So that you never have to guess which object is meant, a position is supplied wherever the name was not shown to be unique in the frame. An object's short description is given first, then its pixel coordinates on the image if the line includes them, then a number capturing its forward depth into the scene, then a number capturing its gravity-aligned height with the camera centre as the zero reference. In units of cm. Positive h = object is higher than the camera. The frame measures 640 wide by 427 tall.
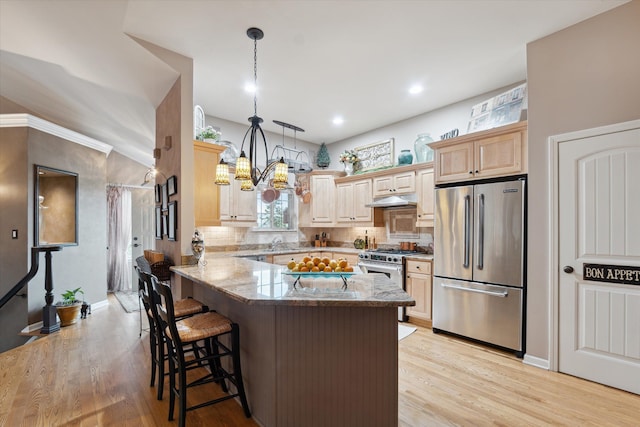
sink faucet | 543 -51
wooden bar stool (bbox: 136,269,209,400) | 207 -80
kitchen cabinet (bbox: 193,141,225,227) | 328 +35
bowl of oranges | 202 -37
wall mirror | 469 +9
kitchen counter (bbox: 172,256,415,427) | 176 -88
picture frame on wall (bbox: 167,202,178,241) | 316 -6
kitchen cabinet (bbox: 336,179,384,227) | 499 +16
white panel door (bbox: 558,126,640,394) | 237 -30
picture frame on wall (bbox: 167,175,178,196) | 319 +32
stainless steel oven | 411 -71
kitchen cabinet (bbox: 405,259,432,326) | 383 -95
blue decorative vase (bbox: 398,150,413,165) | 456 +88
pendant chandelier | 256 +40
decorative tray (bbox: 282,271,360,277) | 197 -40
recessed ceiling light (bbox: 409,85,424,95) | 374 +160
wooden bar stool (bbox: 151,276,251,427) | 182 -80
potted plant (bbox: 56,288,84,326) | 412 -132
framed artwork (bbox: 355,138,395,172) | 508 +105
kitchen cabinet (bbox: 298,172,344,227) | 551 +29
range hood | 431 +19
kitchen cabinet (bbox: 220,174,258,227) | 449 +13
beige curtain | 623 -51
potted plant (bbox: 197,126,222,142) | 341 +91
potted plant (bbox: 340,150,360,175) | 547 +100
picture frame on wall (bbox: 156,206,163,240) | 386 -11
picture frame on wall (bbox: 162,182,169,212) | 348 +20
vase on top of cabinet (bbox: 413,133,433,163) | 433 +97
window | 541 +3
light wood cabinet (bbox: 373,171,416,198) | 434 +47
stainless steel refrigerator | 299 -52
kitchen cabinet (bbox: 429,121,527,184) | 304 +67
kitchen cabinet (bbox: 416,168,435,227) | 408 +25
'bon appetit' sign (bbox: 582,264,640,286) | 235 -48
